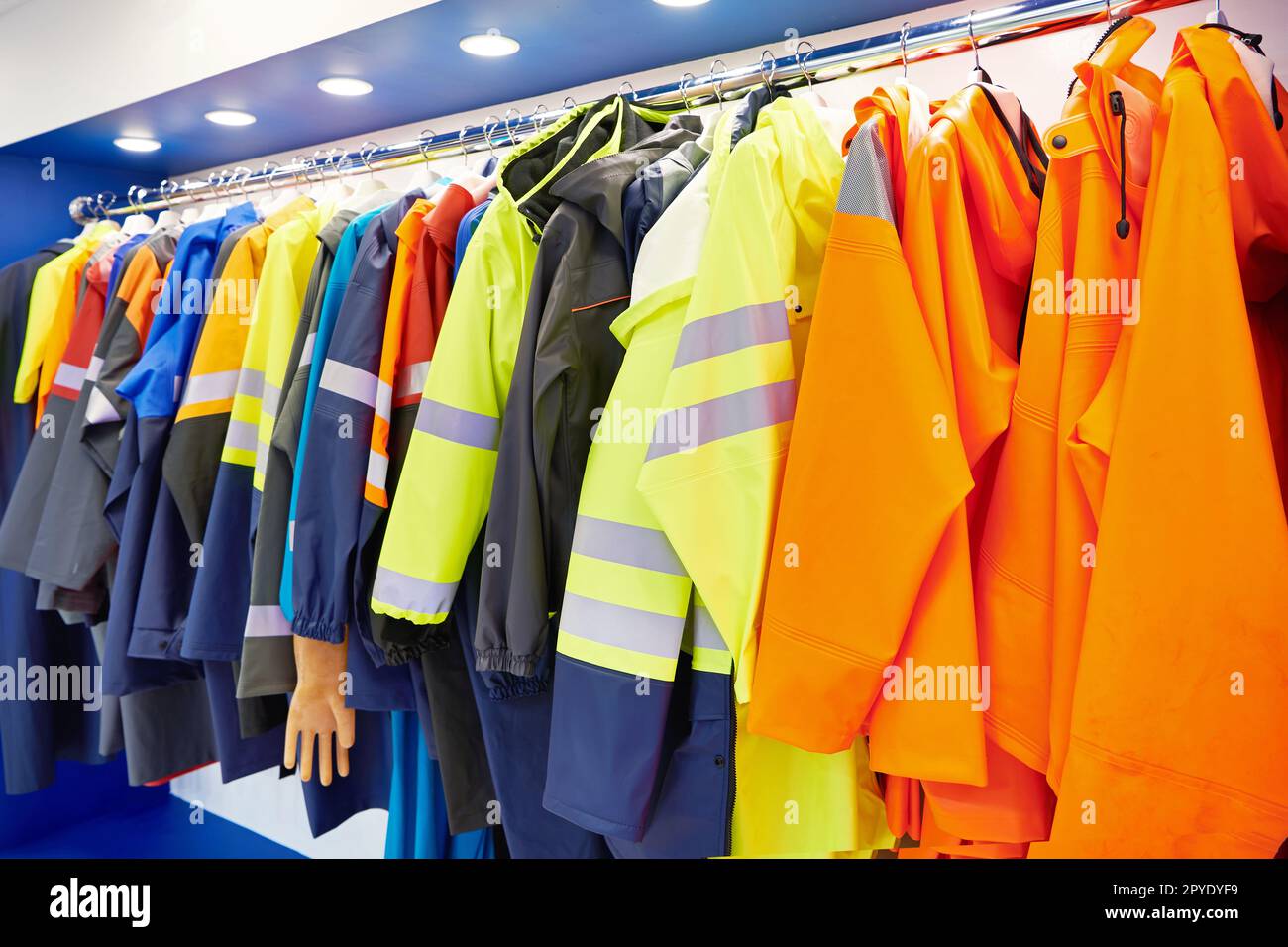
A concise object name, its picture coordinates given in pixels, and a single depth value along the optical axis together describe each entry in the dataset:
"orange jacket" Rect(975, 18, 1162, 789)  1.02
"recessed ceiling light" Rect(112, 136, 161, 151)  2.53
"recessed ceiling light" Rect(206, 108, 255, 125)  2.26
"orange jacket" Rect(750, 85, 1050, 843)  1.06
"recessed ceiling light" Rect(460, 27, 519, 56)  1.74
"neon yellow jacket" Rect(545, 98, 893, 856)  1.15
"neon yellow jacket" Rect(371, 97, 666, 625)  1.39
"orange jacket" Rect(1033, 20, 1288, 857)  0.90
